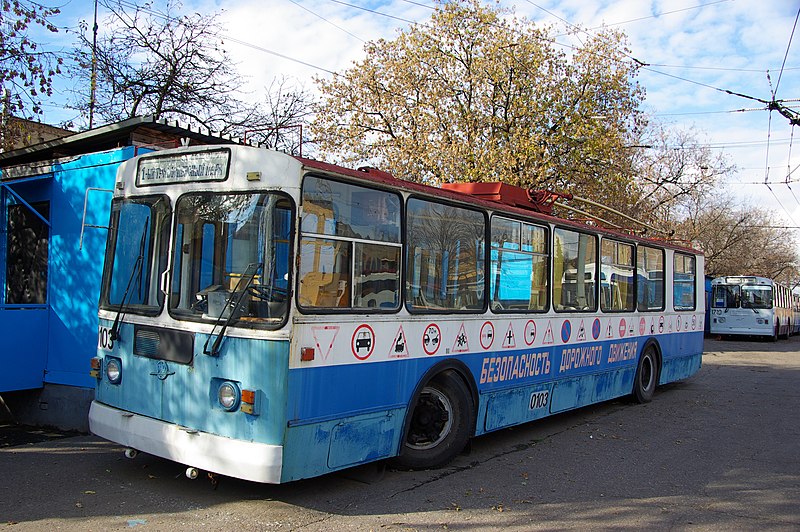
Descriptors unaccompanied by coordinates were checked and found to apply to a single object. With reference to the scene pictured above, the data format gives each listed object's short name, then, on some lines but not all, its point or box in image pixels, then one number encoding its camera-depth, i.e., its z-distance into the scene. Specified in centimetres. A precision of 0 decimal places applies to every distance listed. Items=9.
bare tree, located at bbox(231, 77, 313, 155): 1928
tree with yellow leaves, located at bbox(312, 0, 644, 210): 2162
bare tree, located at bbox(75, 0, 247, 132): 1838
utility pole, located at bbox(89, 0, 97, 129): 1739
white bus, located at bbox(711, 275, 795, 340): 3148
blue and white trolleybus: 525
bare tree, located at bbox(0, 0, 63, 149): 1194
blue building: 853
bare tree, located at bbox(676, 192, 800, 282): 4309
